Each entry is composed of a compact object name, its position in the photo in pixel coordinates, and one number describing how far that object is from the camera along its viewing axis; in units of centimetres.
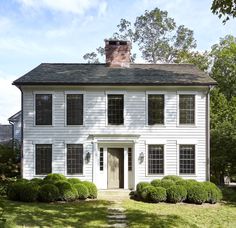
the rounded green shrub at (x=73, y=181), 1381
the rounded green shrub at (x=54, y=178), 1374
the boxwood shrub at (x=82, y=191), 1320
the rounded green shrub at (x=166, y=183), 1354
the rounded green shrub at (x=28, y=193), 1241
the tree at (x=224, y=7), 904
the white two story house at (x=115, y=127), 1549
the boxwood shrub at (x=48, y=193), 1252
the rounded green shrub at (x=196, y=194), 1300
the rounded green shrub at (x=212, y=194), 1321
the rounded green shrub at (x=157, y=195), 1295
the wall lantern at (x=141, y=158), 1550
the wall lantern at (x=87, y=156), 1550
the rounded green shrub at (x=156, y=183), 1372
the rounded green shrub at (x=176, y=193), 1297
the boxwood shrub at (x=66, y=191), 1277
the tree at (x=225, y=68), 2699
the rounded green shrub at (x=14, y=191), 1259
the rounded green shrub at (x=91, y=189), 1356
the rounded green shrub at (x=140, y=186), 1367
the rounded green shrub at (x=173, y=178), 1455
